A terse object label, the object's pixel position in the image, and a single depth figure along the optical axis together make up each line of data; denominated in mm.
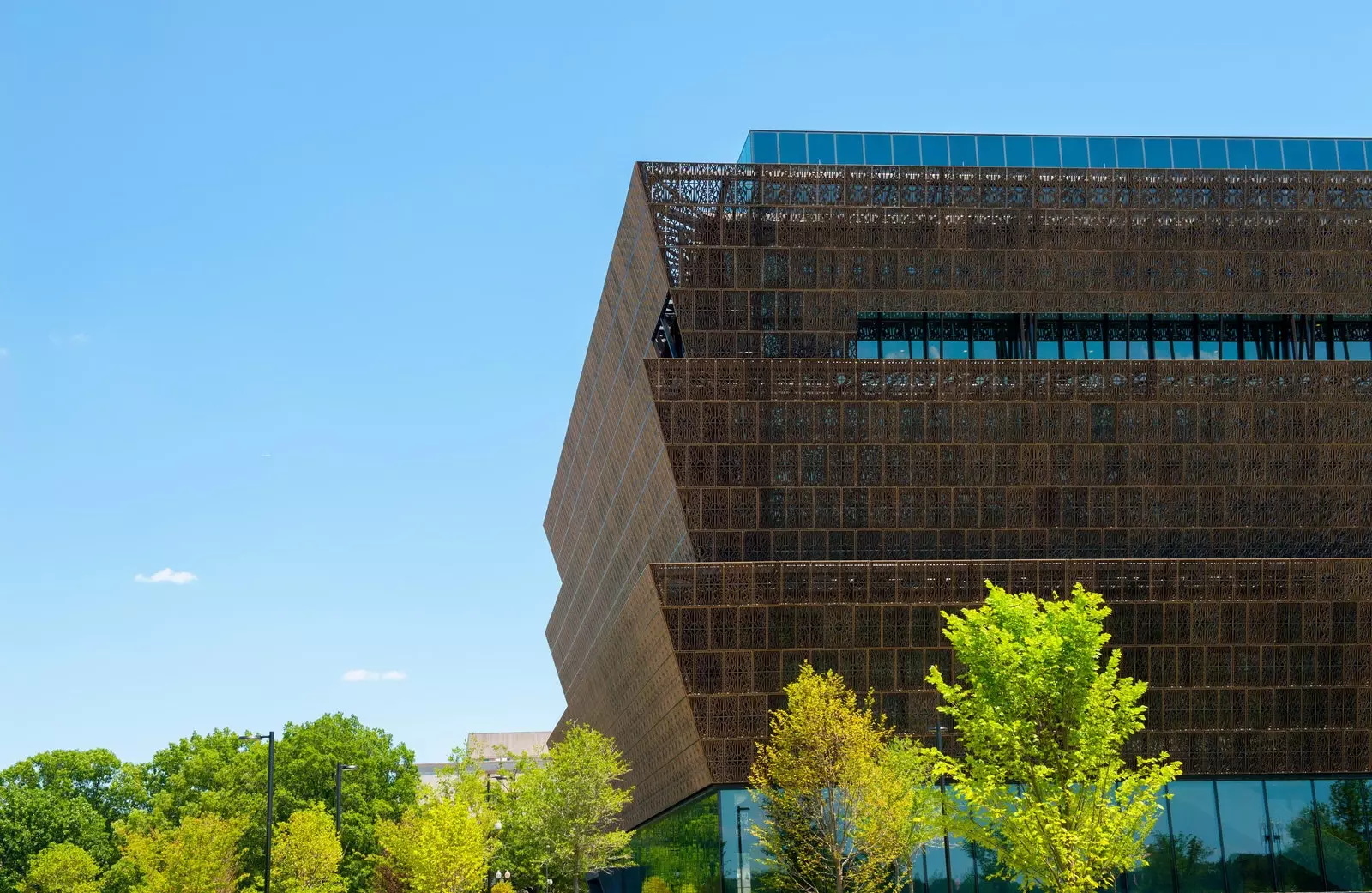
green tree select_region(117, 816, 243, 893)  63812
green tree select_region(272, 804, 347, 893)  63375
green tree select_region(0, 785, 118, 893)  89500
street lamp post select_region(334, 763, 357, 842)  63447
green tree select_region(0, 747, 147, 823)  94750
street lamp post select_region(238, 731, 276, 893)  50222
